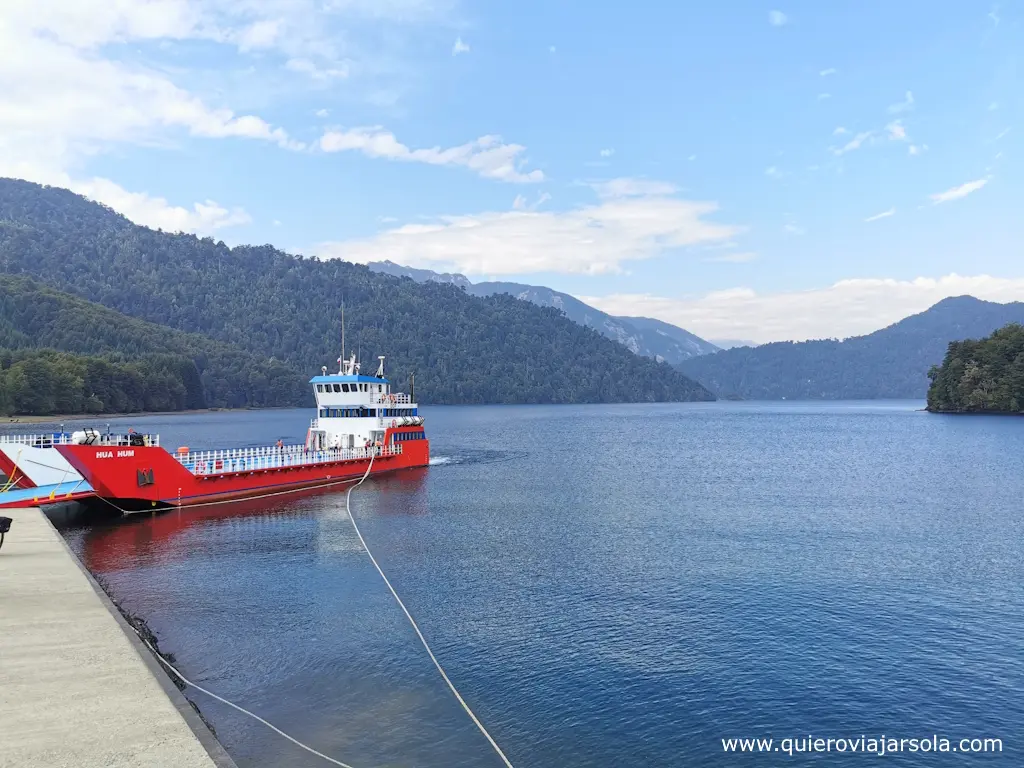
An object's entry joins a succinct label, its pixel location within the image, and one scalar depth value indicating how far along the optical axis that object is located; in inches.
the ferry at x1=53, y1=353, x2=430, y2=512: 1860.2
